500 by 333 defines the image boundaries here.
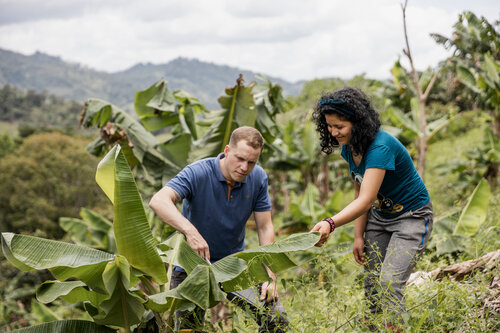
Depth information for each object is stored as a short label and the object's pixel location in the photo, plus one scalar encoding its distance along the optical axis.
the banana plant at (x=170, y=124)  6.39
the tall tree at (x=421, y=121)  9.09
